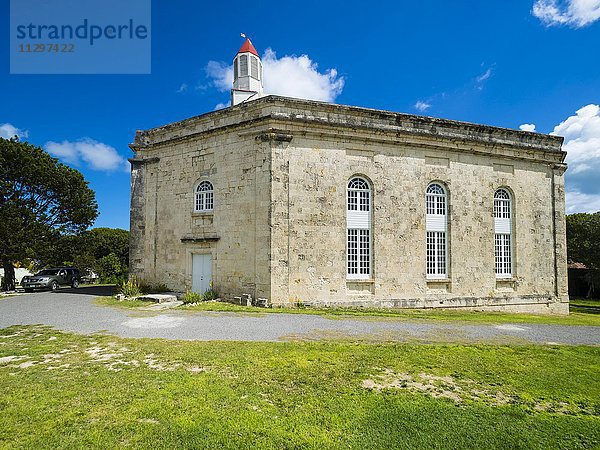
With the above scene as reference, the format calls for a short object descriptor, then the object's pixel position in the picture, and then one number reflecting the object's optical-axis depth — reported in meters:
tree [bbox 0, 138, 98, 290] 20.25
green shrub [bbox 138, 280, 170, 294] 16.05
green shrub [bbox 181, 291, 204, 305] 13.74
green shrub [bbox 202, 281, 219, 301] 14.45
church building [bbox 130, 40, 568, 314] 13.98
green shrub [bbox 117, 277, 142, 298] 15.35
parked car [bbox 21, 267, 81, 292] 19.39
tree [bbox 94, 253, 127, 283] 28.12
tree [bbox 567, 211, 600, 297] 28.03
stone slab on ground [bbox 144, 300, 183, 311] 12.41
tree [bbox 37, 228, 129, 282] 23.22
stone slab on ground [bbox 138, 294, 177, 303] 13.98
